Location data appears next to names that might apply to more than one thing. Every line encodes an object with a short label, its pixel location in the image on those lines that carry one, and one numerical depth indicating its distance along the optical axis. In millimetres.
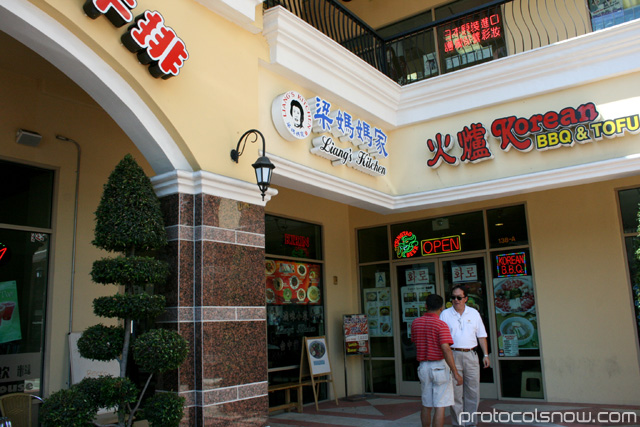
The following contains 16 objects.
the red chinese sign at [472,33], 9406
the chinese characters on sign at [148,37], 4387
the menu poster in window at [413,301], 9633
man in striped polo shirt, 5484
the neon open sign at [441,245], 9444
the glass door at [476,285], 8781
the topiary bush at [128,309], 4141
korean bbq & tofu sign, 6949
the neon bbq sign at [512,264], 8766
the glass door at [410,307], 9523
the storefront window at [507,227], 8828
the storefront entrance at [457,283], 8617
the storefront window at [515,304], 8547
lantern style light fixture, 5133
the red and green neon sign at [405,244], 9859
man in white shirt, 6273
